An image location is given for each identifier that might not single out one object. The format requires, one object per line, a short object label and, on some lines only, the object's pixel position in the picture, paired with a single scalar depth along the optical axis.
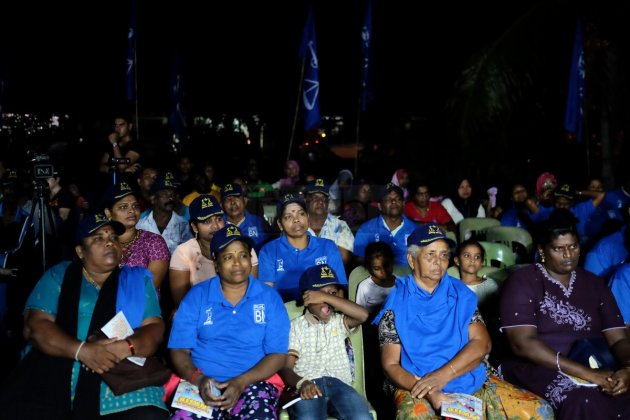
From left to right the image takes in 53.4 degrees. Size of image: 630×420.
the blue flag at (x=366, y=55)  11.06
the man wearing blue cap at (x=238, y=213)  6.21
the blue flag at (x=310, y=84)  10.54
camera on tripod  5.97
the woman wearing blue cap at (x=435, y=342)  4.06
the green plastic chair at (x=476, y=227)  8.37
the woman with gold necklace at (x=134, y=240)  5.11
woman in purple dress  4.25
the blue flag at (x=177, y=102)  14.59
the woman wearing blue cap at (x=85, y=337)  3.74
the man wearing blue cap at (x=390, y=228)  6.70
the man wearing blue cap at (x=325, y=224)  6.30
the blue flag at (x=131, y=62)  10.50
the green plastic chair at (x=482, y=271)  5.62
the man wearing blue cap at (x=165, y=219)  6.36
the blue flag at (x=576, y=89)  10.74
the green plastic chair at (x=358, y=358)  4.54
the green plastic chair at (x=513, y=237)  7.49
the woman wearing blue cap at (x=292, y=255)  5.34
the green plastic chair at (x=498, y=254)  6.86
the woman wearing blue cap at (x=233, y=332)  4.07
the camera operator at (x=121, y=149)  7.73
